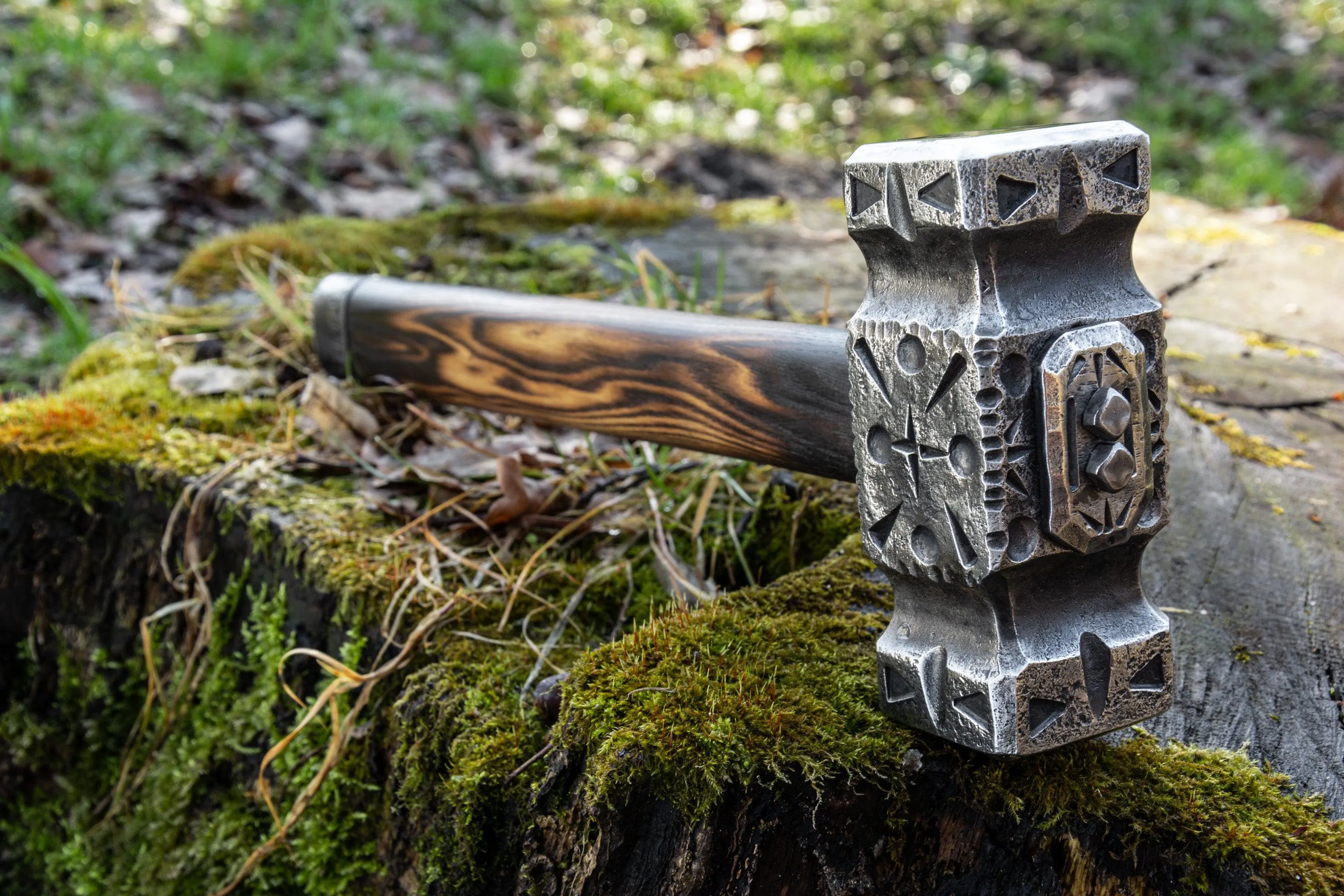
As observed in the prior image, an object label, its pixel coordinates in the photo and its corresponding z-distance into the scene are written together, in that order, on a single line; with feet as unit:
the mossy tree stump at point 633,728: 1.24
